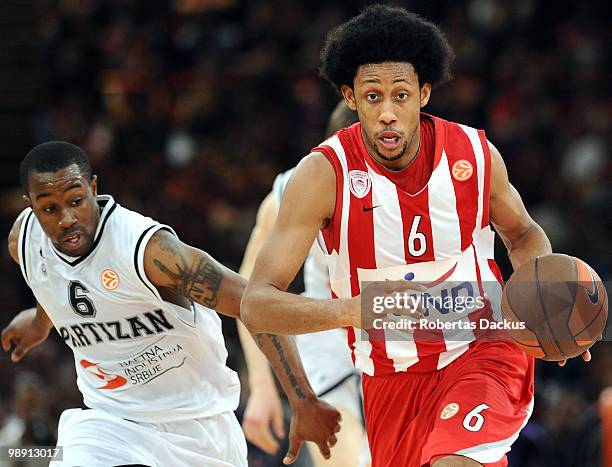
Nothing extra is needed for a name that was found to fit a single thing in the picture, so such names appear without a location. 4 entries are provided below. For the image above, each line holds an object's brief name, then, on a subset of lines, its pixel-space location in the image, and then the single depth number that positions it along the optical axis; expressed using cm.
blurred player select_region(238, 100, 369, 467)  1188
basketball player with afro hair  879
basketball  852
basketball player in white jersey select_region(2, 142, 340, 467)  972
